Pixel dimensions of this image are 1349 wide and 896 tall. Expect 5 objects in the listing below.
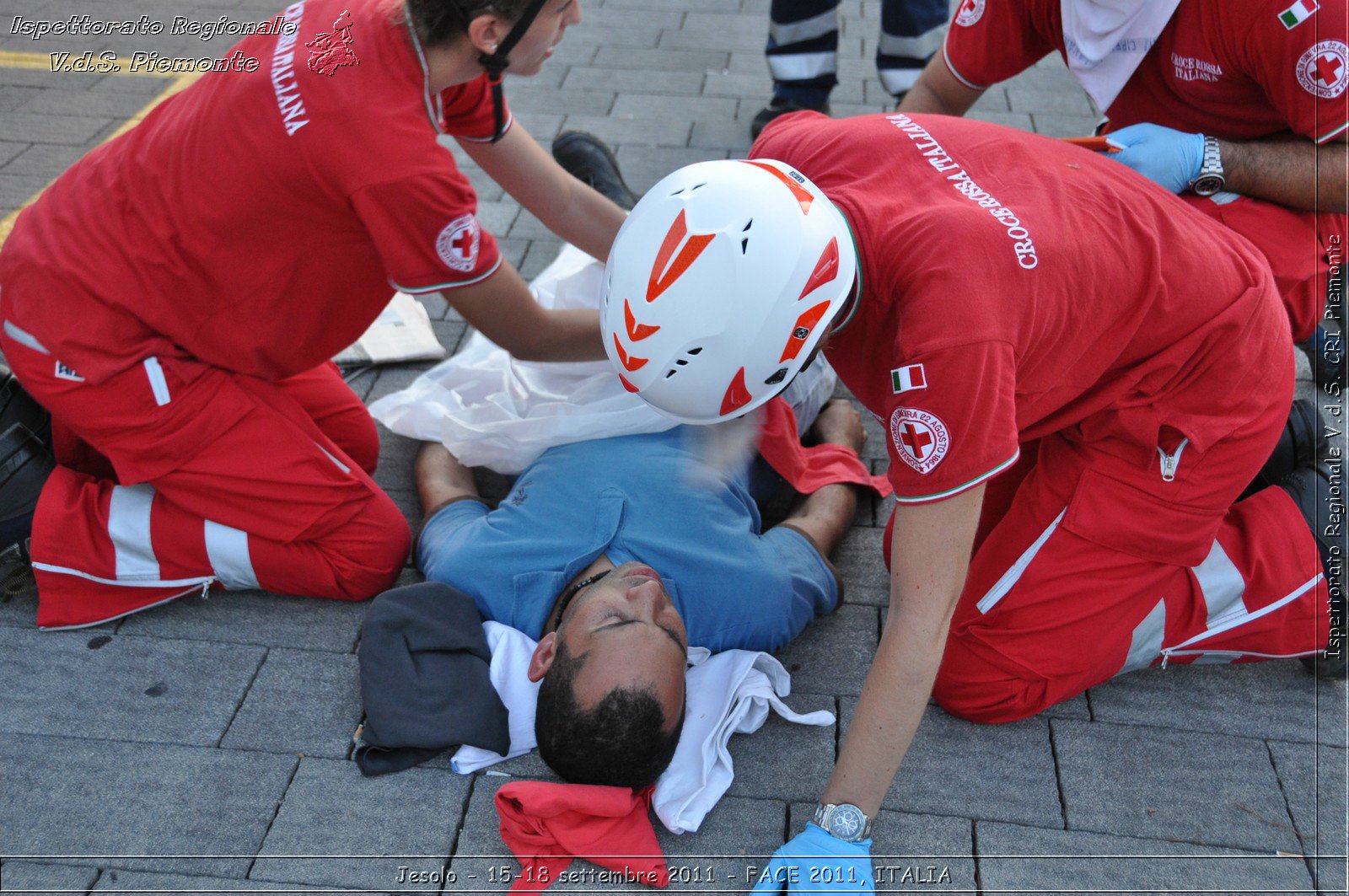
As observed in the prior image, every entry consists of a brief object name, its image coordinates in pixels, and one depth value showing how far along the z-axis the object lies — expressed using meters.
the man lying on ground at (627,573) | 2.44
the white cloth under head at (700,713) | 2.53
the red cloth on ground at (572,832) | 2.38
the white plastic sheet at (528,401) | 3.20
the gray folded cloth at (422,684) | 2.58
